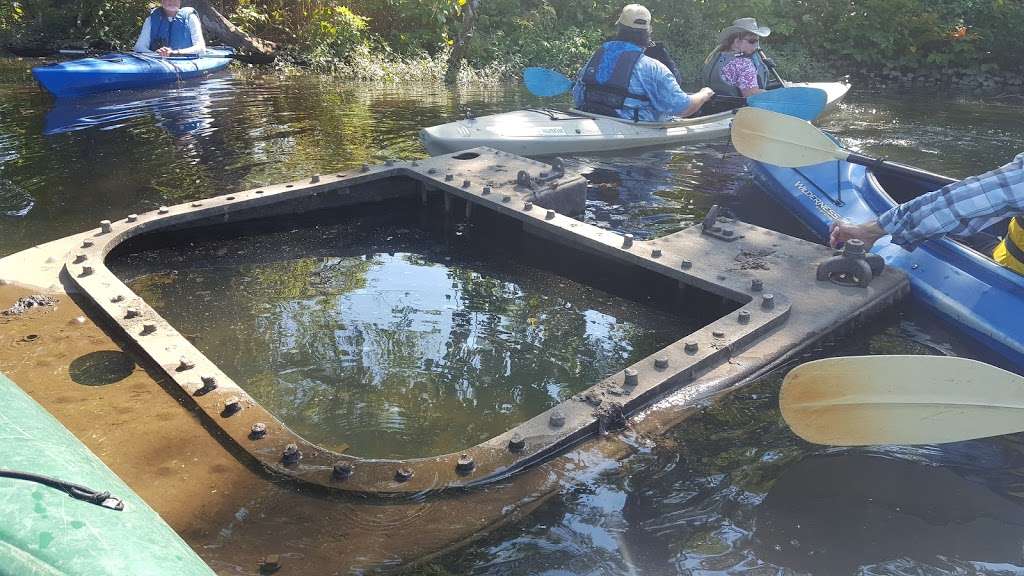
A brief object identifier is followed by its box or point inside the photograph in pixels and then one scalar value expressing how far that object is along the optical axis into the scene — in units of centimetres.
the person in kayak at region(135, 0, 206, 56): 990
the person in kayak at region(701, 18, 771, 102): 779
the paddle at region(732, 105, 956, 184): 487
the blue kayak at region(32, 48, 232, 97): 875
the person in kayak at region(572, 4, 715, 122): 683
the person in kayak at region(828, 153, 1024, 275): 321
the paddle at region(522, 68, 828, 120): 716
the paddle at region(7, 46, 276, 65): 1245
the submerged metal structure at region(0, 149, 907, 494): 250
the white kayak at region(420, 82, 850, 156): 670
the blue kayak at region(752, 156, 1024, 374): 358
